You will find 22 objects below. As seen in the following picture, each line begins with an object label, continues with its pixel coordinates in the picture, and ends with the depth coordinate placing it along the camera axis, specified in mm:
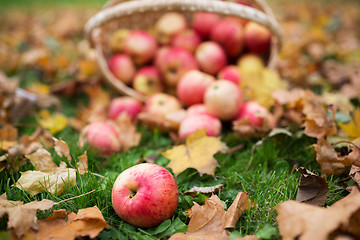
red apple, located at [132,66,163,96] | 1228
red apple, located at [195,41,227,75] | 1209
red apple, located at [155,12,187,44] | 1280
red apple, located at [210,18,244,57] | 1224
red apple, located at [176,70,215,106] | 1125
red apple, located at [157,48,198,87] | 1197
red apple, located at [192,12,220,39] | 1261
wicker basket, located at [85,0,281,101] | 1056
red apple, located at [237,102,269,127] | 1026
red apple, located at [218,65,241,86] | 1169
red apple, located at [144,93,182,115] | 1133
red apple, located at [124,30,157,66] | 1251
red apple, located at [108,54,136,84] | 1243
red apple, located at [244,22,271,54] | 1224
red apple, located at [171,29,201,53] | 1247
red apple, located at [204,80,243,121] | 1048
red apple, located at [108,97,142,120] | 1149
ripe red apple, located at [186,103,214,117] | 1079
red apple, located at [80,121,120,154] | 1014
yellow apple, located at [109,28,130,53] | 1283
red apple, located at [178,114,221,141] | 1026
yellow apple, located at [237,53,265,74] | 1212
